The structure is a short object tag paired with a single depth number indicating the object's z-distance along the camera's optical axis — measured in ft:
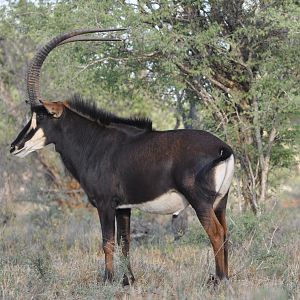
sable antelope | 44.39
